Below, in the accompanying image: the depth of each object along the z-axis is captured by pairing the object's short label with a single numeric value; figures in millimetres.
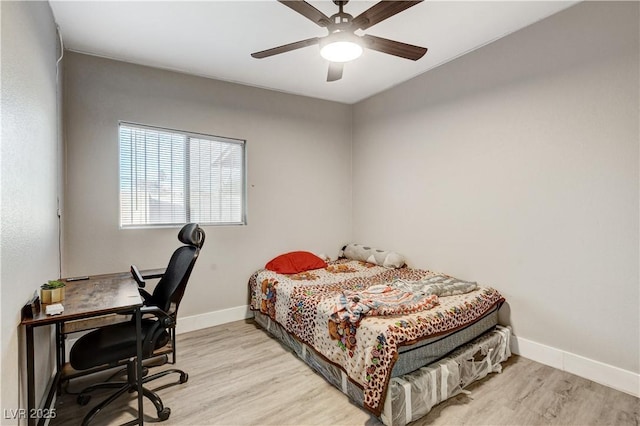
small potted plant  1691
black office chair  1811
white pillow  3709
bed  1901
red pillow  3639
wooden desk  1463
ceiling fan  1732
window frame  3053
